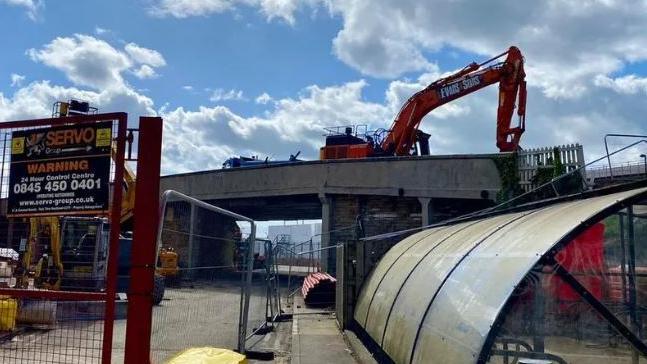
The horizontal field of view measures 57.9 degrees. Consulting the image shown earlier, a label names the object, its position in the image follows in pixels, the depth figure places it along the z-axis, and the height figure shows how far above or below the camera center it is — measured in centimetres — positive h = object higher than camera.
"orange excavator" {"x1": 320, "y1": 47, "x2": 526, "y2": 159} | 2584 +734
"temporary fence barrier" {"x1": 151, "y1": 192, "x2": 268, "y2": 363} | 634 -22
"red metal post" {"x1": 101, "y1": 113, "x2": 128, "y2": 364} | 435 +11
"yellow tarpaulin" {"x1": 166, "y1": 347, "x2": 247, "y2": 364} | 515 -83
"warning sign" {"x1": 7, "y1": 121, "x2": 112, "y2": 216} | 454 +72
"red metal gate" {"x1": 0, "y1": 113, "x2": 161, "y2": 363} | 436 -23
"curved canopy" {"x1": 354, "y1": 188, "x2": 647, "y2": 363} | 504 -13
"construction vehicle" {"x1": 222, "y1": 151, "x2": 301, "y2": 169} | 3801 +686
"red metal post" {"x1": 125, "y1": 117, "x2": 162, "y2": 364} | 423 +15
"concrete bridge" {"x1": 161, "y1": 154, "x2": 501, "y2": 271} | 2316 +340
